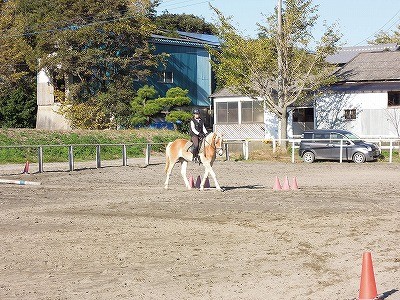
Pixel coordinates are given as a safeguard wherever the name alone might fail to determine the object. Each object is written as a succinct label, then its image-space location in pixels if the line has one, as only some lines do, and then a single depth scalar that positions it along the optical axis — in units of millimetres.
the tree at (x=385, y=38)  78262
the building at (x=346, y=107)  48406
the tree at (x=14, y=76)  59472
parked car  36969
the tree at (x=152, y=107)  55812
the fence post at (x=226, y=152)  39594
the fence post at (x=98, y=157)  33956
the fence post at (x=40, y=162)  31234
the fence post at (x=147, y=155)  35906
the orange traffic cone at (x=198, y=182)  23017
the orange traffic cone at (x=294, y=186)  22312
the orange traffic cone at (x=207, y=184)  22972
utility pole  45750
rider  22312
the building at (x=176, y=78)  61188
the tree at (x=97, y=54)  54594
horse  22031
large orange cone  7836
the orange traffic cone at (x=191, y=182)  23127
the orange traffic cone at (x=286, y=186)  22106
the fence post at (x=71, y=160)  32031
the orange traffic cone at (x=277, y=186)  21997
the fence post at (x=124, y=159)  35622
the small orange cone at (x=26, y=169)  30781
